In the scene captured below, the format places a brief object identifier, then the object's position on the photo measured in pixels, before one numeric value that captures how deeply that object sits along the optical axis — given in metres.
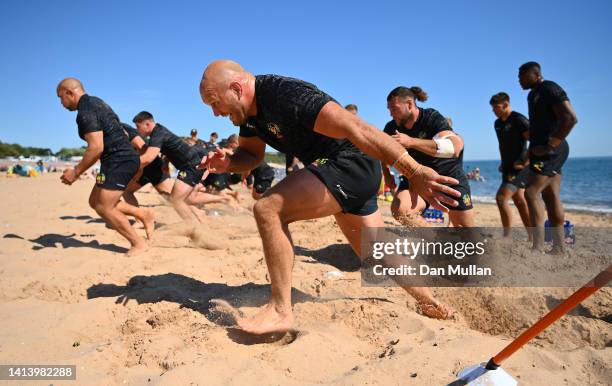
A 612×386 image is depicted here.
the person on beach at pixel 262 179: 7.68
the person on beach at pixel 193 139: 11.91
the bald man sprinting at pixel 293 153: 2.30
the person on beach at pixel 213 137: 13.71
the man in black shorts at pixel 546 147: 4.43
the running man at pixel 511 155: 5.52
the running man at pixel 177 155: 6.18
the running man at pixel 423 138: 4.02
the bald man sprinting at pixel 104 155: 4.56
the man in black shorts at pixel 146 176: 5.82
